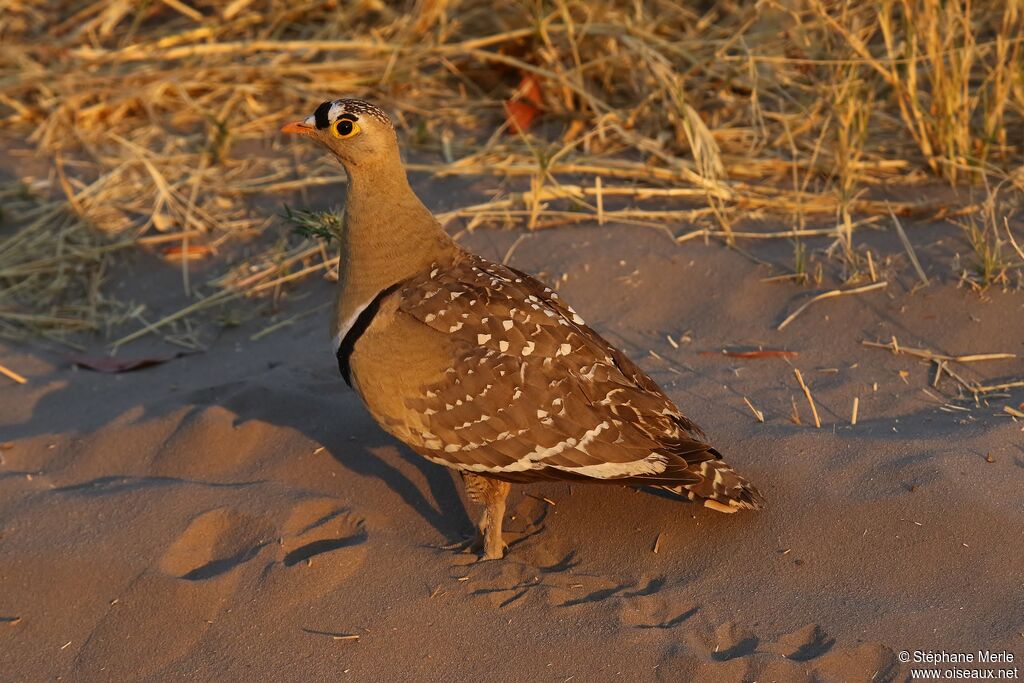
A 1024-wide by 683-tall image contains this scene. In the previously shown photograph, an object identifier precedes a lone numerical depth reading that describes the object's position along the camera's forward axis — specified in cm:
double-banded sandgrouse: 791
